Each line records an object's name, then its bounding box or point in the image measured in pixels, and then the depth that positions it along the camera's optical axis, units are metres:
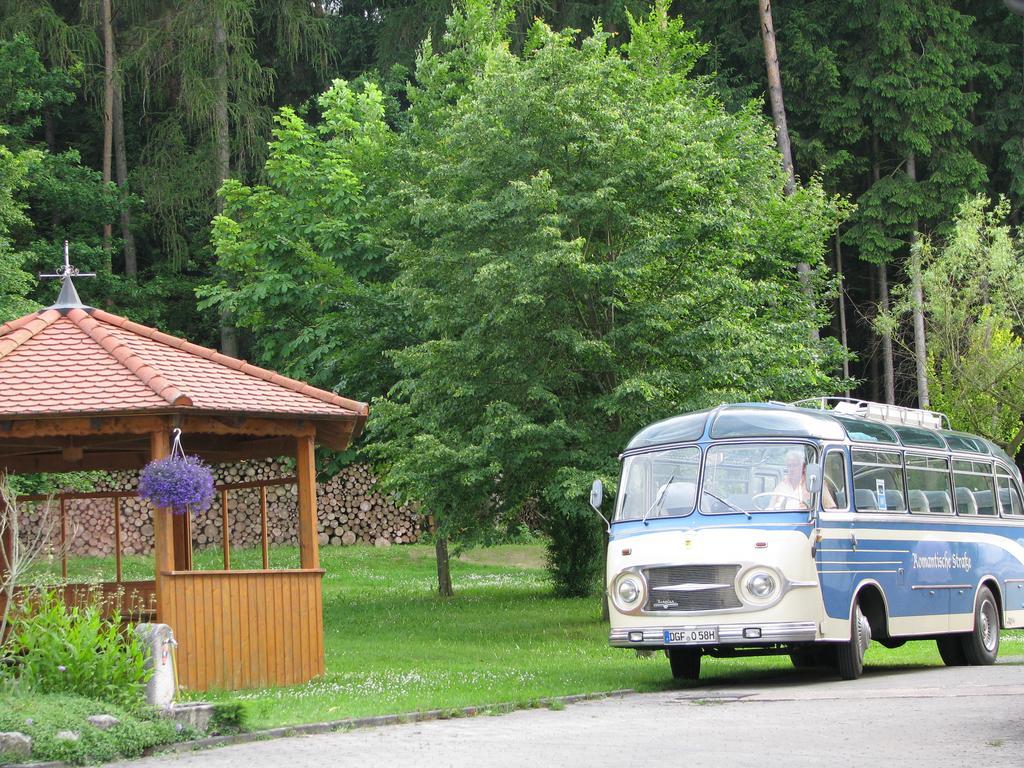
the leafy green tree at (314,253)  29.00
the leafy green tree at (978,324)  35.03
